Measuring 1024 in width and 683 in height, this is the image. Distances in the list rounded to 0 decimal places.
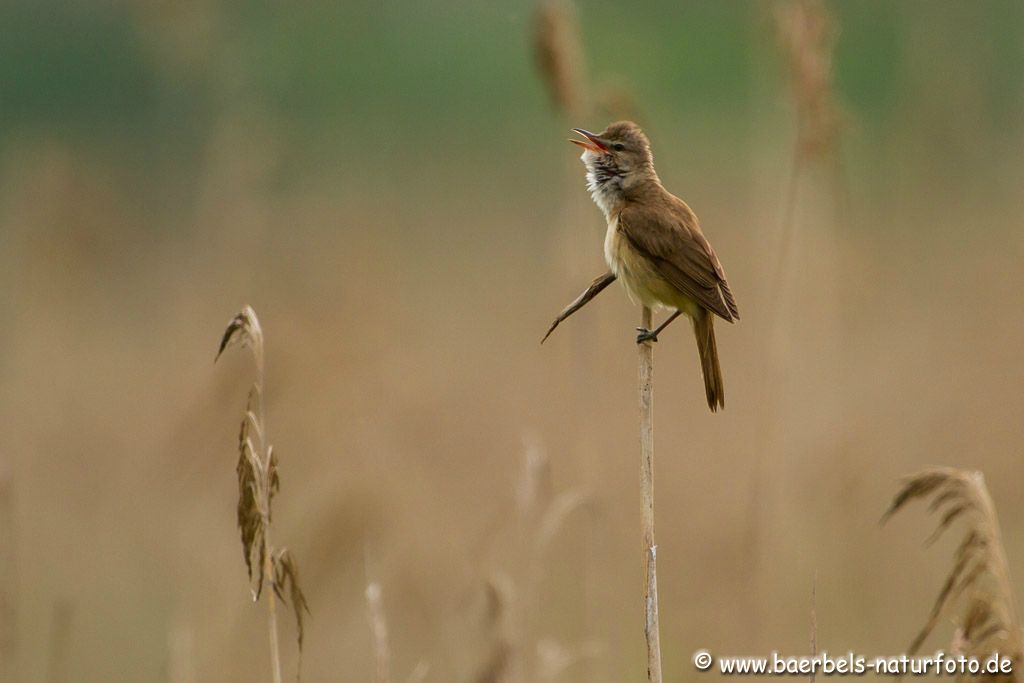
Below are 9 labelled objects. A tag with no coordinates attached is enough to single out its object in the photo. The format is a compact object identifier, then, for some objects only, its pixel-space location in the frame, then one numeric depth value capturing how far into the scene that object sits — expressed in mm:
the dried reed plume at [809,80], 7012
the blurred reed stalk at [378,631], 5227
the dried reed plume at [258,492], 4488
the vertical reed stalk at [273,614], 4602
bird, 6258
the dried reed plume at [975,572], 3924
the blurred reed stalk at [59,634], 6281
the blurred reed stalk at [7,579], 6445
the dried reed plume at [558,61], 7340
